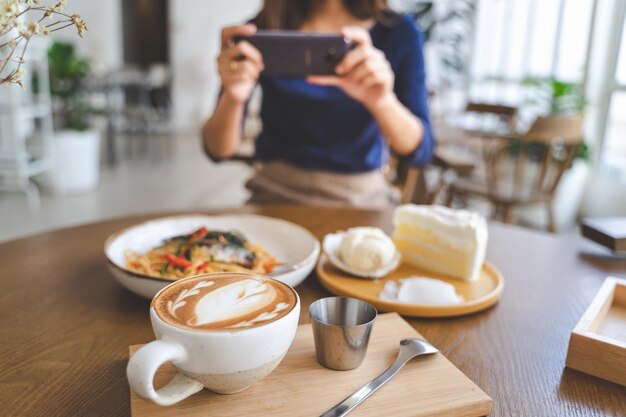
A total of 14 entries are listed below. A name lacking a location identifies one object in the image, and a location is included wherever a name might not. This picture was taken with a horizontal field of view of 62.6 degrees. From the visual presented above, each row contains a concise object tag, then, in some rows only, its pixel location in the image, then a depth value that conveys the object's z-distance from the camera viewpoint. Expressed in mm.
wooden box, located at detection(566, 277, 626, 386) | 606
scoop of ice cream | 863
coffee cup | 440
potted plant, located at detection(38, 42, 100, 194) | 4418
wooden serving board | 498
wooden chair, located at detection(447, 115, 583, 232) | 2885
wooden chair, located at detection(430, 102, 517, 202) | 3449
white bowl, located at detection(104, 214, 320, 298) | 739
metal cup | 551
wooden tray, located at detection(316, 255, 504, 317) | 752
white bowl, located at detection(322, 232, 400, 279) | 865
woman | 1511
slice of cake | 872
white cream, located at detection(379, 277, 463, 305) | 770
